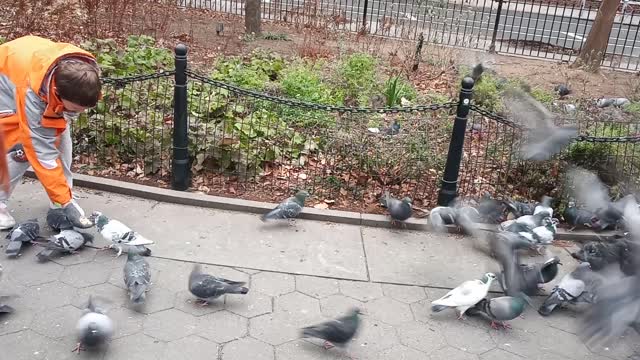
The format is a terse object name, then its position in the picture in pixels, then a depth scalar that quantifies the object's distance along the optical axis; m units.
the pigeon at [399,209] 5.08
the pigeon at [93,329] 3.30
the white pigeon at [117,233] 4.29
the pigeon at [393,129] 6.39
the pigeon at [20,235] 4.23
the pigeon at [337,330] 3.51
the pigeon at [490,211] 5.18
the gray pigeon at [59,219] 4.45
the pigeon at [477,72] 8.49
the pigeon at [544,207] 4.99
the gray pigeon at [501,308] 3.86
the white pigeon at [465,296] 3.97
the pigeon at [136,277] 3.79
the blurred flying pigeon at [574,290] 4.11
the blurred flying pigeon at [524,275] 4.10
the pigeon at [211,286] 3.83
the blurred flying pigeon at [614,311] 3.05
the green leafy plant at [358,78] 7.70
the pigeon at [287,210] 4.93
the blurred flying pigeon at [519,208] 5.16
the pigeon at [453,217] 5.10
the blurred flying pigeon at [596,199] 4.94
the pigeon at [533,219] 4.84
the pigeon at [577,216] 5.26
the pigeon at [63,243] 4.27
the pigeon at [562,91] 8.81
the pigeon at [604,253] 3.67
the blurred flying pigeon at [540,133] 5.22
